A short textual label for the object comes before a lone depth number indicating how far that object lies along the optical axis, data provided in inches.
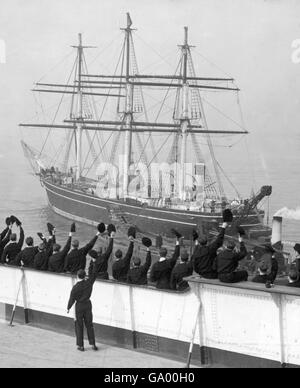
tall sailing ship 1362.0
